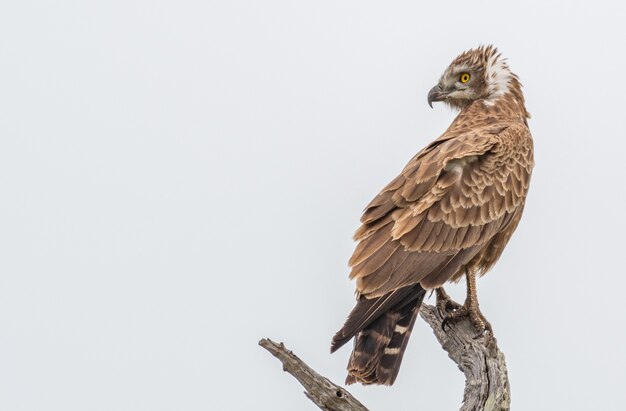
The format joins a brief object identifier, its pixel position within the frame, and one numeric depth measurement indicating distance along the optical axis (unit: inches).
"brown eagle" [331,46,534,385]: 654.5
